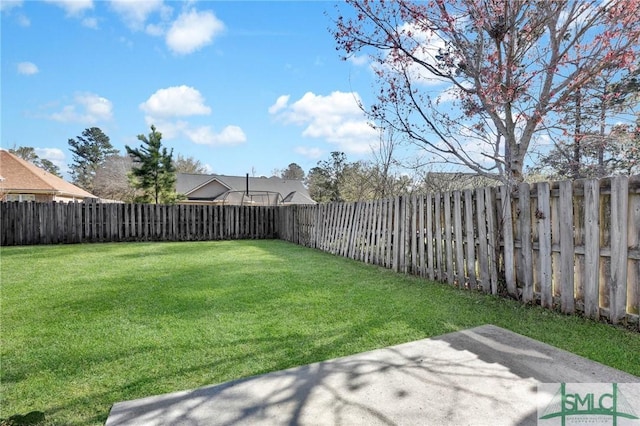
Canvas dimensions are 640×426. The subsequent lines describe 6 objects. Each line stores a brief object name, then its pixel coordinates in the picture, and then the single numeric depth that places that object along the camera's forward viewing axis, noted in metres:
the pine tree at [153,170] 15.82
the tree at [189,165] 33.02
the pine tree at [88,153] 36.66
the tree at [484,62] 4.21
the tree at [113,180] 30.97
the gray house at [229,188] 25.52
